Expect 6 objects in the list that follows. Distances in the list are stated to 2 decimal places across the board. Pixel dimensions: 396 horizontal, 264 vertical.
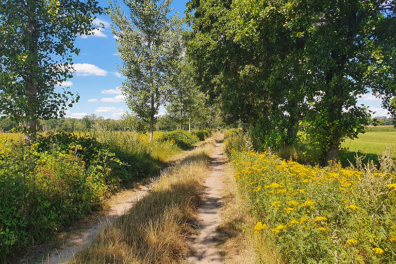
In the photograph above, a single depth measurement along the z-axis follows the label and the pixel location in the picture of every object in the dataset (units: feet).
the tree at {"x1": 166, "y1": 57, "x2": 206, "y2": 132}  50.72
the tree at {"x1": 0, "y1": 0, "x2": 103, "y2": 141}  18.40
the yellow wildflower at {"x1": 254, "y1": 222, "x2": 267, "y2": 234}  8.95
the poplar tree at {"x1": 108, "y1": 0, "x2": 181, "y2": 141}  46.03
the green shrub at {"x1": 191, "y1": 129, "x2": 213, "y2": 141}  122.66
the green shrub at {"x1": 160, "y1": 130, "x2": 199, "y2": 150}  64.79
